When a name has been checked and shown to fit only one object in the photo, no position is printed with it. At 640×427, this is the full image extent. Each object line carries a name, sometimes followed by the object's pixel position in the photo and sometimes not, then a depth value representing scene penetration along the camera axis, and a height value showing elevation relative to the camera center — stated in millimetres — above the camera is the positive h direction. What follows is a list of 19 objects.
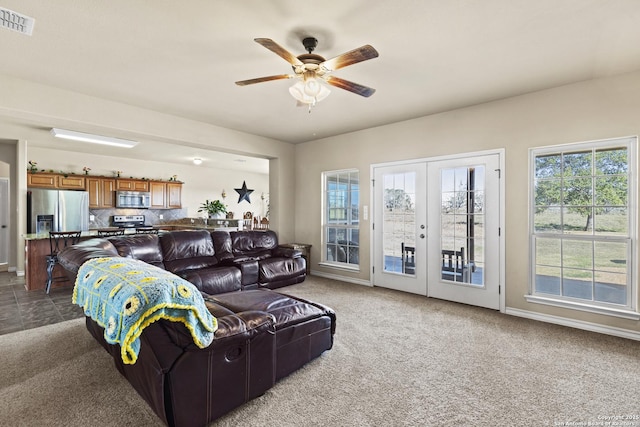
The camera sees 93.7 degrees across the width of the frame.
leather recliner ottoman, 2240 -891
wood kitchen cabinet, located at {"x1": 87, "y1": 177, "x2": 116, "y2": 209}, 7270 +503
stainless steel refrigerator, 6109 +42
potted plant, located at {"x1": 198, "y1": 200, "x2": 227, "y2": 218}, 8164 +79
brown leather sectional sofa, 1627 -905
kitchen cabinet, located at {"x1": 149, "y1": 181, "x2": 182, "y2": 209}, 8344 +500
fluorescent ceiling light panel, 5109 +1367
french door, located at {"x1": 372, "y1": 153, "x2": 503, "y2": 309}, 3990 -250
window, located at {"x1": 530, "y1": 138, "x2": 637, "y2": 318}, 3160 -136
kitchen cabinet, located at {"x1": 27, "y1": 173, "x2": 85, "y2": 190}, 6423 +699
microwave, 7691 +338
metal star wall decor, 9125 +607
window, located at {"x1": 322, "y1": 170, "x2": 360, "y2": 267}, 5527 -121
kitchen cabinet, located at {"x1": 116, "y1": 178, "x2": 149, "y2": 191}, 7735 +724
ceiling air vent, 2191 +1443
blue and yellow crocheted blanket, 1402 -458
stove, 7909 -239
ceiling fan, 2355 +1186
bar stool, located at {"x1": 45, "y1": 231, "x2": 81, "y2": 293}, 4602 -518
